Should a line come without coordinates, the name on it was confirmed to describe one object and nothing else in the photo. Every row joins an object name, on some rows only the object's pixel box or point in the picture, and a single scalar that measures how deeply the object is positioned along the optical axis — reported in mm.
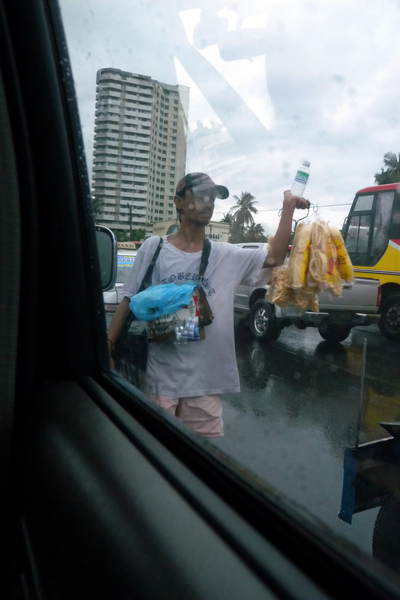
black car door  1106
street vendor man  2078
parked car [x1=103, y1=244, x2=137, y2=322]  2379
